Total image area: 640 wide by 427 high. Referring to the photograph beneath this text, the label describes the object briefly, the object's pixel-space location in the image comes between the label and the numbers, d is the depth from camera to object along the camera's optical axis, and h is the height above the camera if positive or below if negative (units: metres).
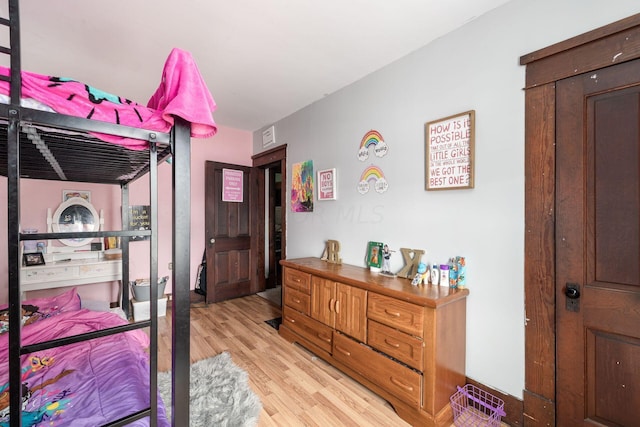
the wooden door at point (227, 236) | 3.94 -0.36
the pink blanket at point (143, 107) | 0.97 +0.41
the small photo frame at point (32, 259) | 2.99 -0.49
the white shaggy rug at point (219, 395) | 1.72 -1.26
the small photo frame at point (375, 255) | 2.45 -0.38
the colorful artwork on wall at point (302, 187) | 3.30 +0.30
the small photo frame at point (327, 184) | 2.95 +0.29
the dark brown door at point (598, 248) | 1.37 -0.20
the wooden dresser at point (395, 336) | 1.69 -0.87
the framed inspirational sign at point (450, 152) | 1.91 +0.42
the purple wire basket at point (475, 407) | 1.71 -1.26
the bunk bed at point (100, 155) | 0.90 +0.27
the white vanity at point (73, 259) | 2.95 -0.54
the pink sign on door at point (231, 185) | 4.11 +0.39
